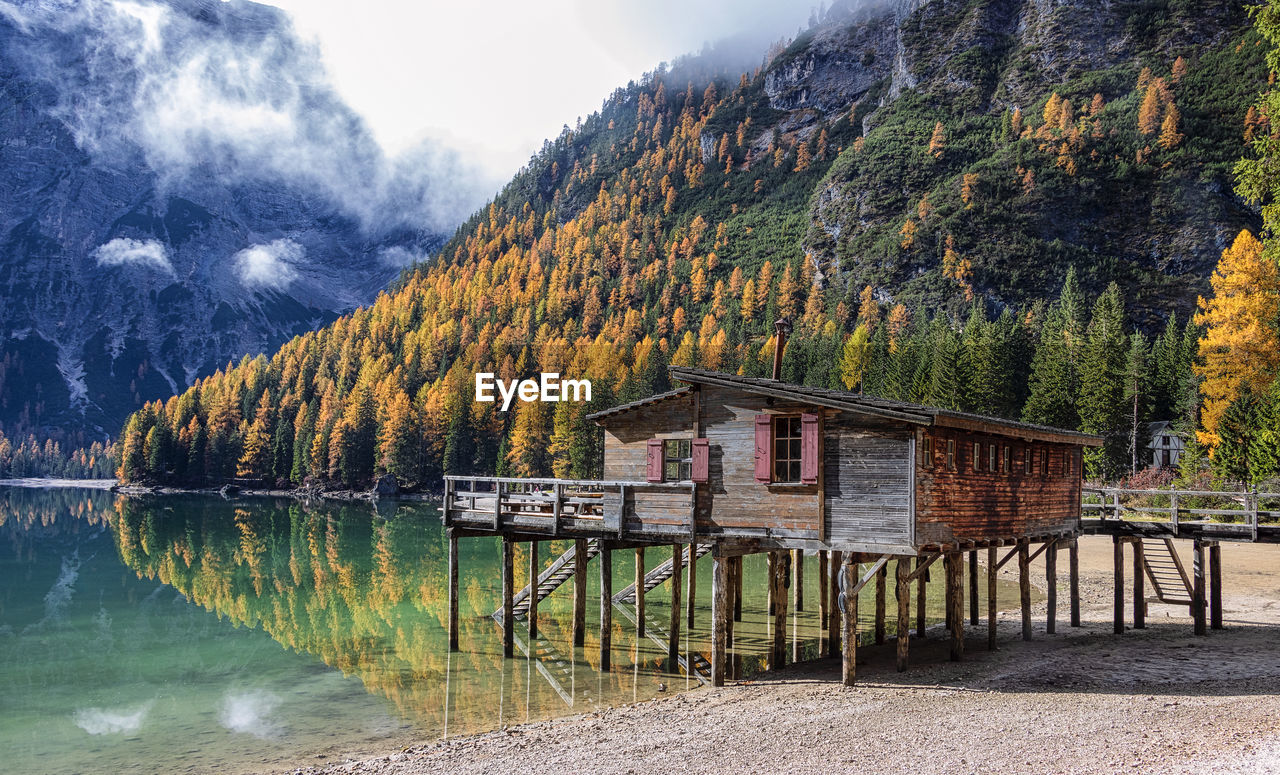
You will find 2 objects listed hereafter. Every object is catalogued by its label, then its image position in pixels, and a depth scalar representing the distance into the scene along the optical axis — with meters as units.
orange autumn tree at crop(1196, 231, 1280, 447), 50.00
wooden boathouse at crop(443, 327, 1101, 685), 20.67
